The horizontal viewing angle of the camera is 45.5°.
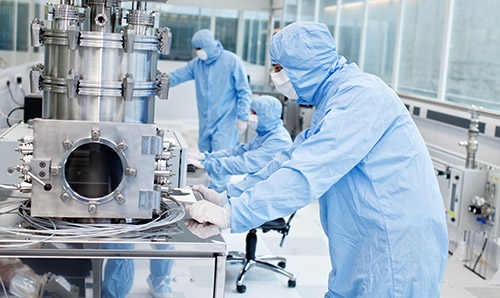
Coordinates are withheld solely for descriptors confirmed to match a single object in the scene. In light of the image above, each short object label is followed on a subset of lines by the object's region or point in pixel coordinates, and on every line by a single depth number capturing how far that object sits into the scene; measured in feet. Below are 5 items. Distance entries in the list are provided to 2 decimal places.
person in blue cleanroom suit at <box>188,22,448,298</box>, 4.35
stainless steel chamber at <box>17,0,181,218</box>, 3.86
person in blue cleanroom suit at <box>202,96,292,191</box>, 10.21
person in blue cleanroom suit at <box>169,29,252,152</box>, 15.16
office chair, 10.21
